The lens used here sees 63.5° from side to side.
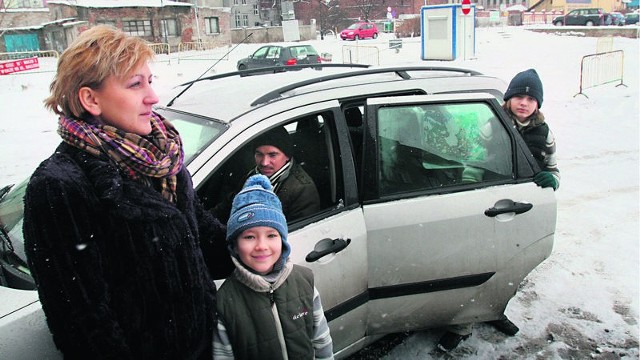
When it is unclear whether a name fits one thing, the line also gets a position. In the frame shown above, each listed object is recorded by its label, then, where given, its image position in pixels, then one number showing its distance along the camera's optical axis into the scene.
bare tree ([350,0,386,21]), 63.41
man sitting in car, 2.77
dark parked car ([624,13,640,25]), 47.41
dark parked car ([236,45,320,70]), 22.53
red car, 43.70
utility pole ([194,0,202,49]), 44.02
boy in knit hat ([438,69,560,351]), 3.76
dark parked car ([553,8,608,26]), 44.16
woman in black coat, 1.42
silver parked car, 2.64
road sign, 19.08
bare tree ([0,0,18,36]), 46.51
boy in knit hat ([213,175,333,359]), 2.02
